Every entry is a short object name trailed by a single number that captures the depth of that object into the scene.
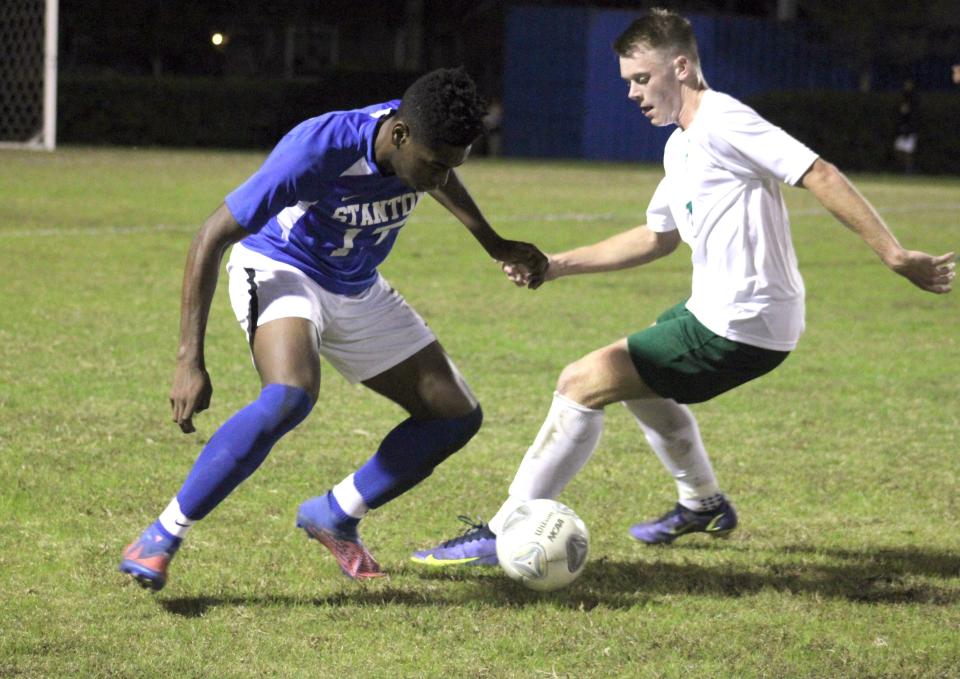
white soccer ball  7.97
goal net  38.23
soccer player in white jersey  7.83
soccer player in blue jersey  7.55
